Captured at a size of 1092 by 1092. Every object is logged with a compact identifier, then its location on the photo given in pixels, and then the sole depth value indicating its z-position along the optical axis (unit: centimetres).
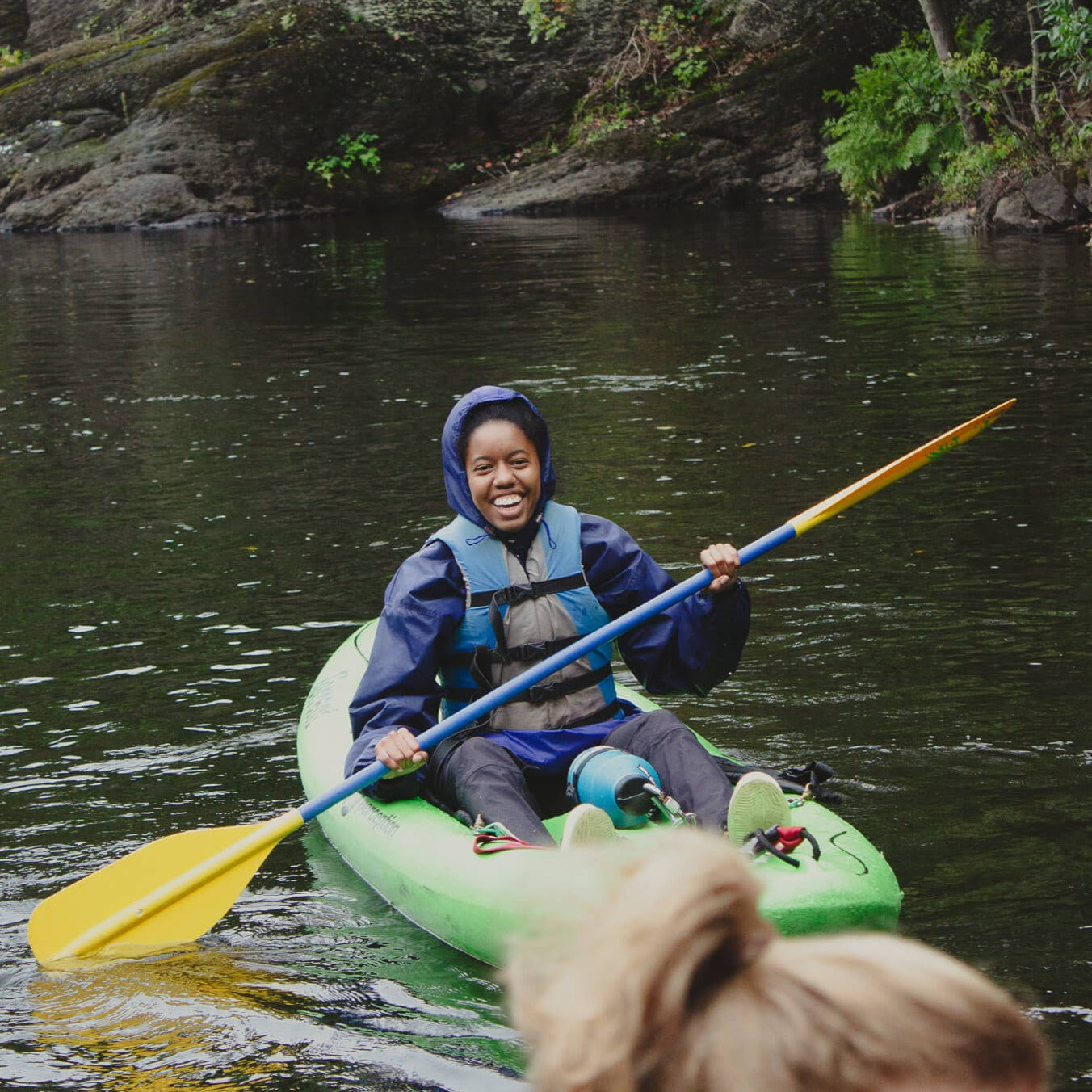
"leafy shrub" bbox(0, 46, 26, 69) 2931
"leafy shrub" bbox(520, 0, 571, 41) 2181
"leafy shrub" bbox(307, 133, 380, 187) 2477
